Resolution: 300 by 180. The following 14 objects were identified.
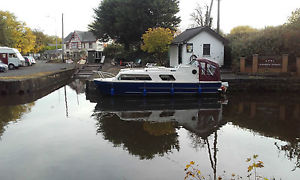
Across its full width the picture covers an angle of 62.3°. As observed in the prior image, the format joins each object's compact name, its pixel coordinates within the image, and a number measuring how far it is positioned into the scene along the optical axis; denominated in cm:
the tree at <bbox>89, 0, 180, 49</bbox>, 3306
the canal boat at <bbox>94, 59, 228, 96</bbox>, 1480
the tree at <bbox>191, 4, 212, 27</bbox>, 4214
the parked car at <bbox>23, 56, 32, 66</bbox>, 3450
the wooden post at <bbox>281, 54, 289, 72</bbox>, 1847
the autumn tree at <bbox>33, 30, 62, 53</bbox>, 6988
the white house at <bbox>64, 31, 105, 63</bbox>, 5357
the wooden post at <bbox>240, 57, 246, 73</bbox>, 2046
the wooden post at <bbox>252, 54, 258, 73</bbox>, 1944
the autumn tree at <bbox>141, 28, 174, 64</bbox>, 2519
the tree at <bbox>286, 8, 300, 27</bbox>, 2067
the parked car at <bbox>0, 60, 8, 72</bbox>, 2335
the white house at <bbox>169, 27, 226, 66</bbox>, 2436
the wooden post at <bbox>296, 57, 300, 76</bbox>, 1823
